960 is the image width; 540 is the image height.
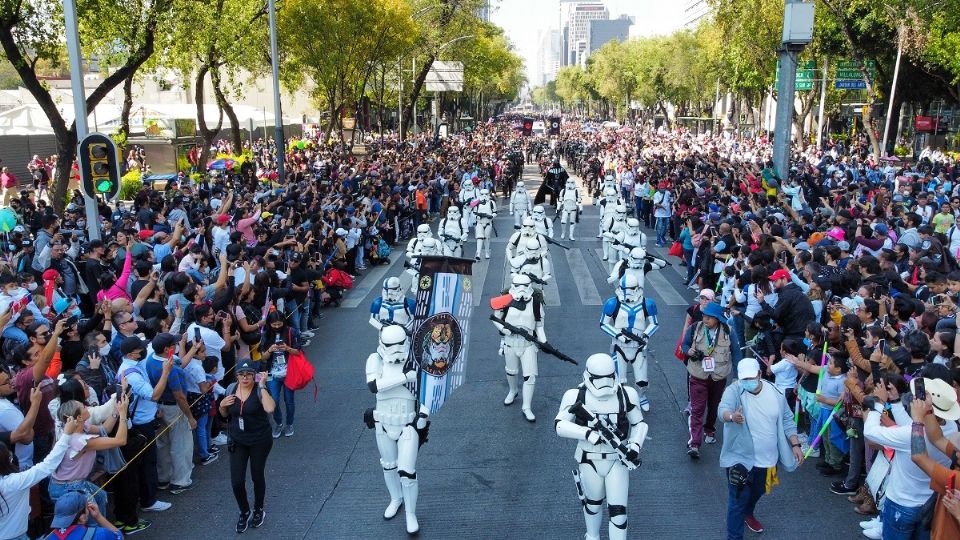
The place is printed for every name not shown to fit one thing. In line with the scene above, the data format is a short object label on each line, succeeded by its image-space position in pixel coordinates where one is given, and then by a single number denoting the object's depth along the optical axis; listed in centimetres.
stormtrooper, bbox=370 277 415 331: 959
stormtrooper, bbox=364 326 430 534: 671
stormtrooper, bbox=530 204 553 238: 1448
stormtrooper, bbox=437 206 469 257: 1562
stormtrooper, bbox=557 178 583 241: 2020
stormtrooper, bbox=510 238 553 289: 1196
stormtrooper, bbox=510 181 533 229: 2047
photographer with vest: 788
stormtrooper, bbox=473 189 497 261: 1817
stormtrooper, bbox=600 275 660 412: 930
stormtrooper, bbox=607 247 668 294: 1079
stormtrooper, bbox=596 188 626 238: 1778
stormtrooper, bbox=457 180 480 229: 2002
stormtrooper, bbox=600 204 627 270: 1566
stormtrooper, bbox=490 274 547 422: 923
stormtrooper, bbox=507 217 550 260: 1249
